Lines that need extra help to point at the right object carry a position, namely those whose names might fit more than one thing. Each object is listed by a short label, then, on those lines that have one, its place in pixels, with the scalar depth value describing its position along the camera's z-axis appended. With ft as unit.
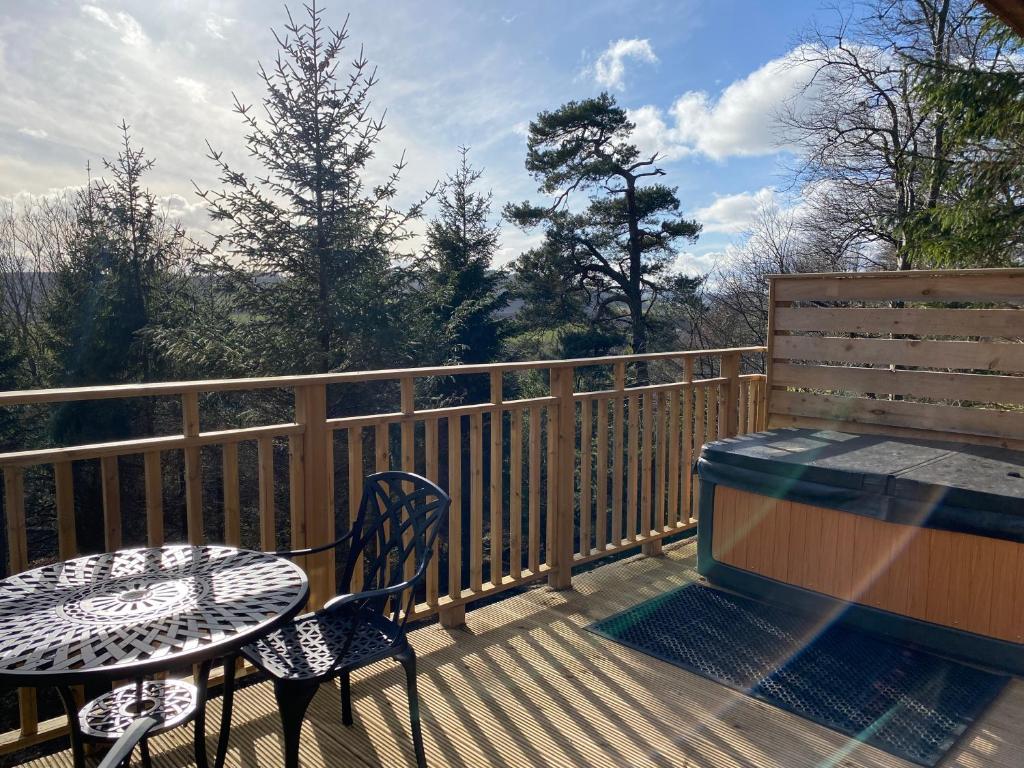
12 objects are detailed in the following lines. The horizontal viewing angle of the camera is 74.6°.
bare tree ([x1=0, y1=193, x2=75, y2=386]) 37.88
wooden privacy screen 10.91
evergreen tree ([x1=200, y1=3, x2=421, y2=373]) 30.04
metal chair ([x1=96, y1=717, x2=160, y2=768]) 2.87
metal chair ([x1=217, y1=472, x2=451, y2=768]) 5.33
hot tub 8.09
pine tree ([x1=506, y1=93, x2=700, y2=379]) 49.14
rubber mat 7.13
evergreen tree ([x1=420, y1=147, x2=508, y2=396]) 48.32
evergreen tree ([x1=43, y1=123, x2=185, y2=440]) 34.99
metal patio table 4.07
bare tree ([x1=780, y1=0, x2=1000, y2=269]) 33.53
